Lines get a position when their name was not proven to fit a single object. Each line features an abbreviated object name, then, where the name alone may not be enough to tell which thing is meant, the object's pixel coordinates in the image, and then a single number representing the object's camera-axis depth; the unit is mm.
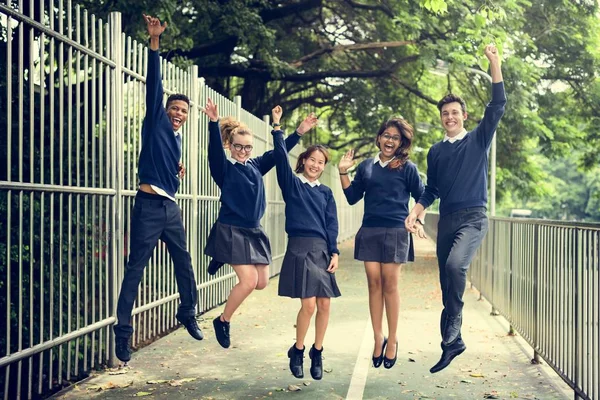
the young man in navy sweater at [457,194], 5906
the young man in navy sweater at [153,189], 6016
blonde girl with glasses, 6469
